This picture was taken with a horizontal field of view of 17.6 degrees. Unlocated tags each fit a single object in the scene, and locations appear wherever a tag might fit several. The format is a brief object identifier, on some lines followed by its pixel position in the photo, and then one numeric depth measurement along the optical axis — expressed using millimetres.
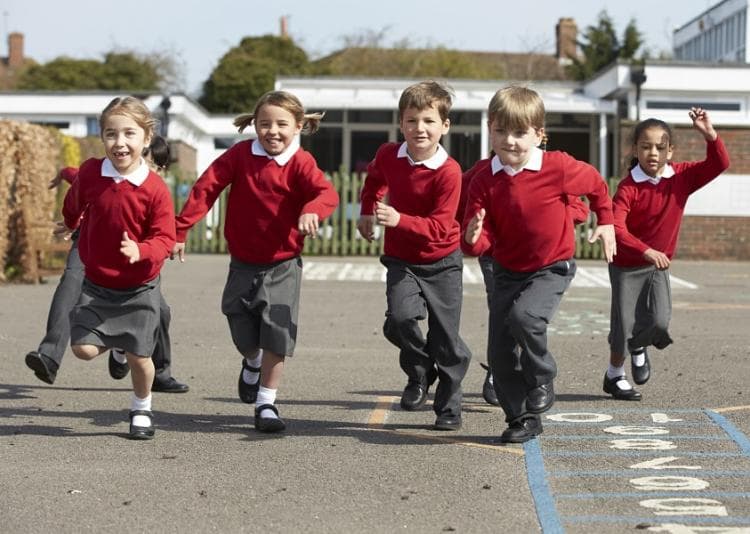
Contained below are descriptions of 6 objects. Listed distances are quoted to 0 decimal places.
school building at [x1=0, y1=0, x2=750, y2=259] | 60816
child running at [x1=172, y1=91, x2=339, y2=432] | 13162
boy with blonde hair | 12304
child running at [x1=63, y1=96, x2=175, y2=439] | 12630
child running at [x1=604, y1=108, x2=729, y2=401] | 15111
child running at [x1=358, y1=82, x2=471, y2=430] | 13076
